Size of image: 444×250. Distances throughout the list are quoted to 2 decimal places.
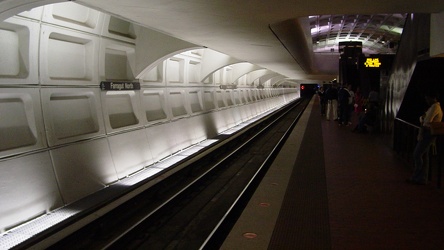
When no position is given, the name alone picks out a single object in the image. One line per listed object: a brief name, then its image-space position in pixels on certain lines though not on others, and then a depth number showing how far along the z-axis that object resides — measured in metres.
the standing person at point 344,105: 15.09
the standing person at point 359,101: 17.88
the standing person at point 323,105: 22.12
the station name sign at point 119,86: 7.69
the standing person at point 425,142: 6.20
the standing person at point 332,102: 17.62
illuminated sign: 14.15
